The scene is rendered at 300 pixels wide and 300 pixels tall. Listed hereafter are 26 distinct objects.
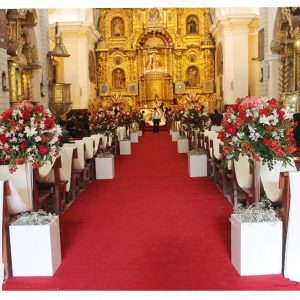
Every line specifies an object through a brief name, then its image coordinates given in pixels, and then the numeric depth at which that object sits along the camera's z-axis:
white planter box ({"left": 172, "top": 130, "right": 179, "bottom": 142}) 13.81
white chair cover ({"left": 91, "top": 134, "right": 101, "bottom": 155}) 7.75
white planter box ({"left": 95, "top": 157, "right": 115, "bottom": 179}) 7.56
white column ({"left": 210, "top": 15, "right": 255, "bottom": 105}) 17.58
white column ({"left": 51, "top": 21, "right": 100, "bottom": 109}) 17.71
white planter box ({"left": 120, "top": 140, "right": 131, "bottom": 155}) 11.07
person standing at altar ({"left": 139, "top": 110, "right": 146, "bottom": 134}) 18.24
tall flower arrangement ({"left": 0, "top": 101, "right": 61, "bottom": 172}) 3.64
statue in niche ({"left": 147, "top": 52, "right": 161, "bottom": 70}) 20.99
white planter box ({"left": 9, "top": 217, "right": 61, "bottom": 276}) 3.26
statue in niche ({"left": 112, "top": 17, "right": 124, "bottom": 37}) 21.49
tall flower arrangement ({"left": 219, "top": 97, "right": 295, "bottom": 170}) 3.36
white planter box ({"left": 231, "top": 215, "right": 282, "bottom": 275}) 3.19
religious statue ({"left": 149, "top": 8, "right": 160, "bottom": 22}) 20.91
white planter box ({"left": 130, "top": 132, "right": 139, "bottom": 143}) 14.17
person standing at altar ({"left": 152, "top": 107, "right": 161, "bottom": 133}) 17.76
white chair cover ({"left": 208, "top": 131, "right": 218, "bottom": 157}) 6.82
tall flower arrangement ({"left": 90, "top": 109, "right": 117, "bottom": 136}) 9.10
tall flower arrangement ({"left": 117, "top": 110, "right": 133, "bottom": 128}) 12.63
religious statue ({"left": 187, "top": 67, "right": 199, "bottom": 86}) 21.39
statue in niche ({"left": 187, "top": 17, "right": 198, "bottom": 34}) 21.27
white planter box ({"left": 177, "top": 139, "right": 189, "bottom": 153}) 10.90
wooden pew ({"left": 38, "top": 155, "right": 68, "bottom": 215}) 5.00
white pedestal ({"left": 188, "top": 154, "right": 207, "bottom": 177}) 7.44
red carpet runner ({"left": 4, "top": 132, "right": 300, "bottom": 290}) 3.15
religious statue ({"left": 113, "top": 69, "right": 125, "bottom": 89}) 21.58
